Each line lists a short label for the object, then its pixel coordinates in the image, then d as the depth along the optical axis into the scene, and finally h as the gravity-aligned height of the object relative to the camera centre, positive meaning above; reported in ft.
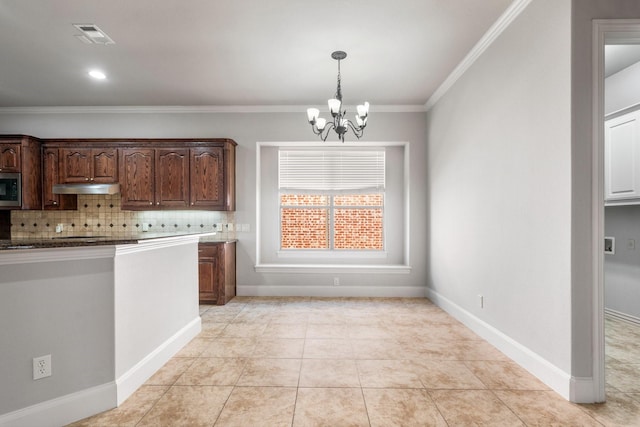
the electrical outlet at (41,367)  6.21 -2.87
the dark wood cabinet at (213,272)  15.16 -2.73
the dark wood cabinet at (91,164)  15.92 +2.31
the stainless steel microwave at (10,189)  15.27 +1.10
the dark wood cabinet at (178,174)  15.81 +1.81
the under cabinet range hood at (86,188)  15.51 +1.13
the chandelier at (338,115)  10.91 +3.28
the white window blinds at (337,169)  18.06 +2.25
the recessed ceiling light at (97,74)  13.00 +5.42
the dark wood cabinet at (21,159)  15.31 +2.47
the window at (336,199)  17.92 +0.63
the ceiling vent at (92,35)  9.91 +5.46
